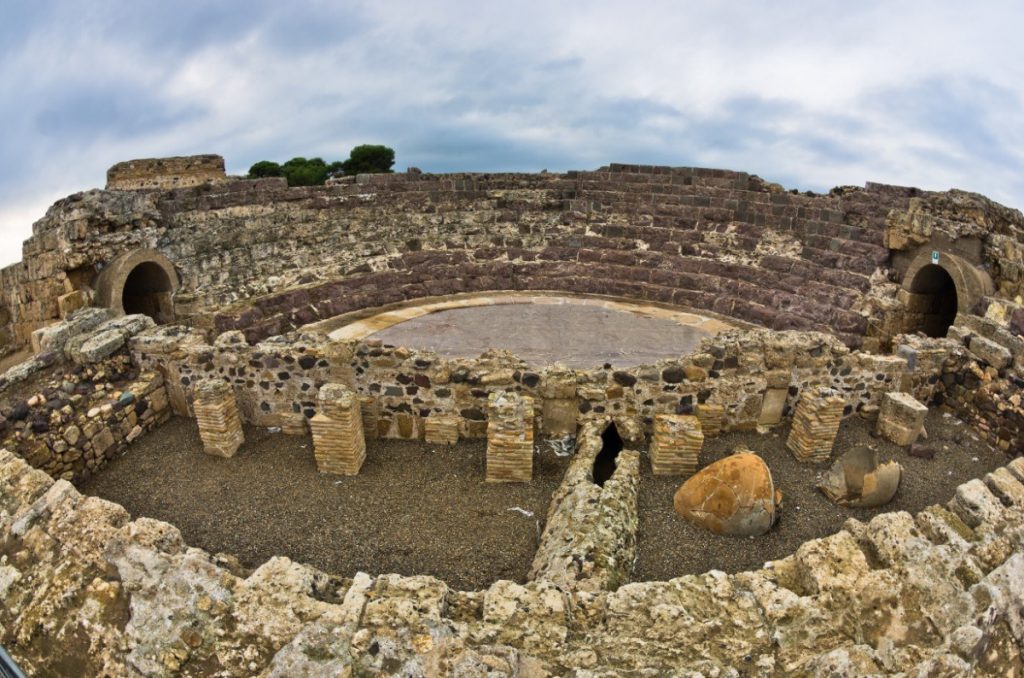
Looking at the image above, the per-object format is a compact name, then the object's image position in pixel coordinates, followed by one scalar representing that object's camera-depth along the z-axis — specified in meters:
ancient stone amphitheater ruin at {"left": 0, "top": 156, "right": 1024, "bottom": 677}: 3.88
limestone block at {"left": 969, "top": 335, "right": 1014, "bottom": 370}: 9.32
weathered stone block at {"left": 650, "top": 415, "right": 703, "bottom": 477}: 7.46
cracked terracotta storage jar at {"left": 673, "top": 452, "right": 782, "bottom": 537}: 6.39
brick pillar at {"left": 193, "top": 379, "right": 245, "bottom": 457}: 7.97
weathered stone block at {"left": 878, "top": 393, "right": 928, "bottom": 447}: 8.44
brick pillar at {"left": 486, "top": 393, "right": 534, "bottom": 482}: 7.44
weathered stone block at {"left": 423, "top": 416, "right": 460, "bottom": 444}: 8.34
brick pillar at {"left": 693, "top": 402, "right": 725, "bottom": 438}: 8.34
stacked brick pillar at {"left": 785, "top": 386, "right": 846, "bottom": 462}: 7.87
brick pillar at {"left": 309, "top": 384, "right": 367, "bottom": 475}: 7.59
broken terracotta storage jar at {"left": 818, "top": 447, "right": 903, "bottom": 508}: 7.02
